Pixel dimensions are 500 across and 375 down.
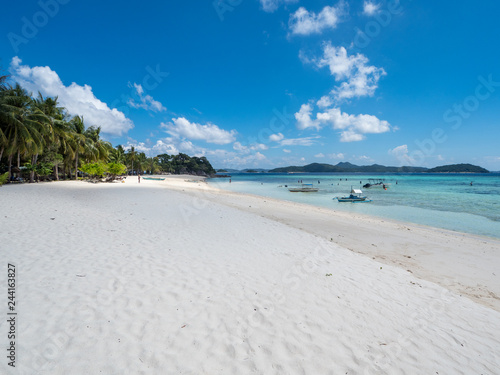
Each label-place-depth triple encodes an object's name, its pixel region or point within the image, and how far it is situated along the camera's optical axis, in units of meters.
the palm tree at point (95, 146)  40.12
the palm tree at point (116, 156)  62.22
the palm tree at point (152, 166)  93.41
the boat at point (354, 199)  28.06
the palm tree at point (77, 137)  35.21
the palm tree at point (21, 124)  23.22
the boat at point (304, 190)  43.66
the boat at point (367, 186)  52.64
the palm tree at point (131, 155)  71.18
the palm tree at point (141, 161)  84.38
